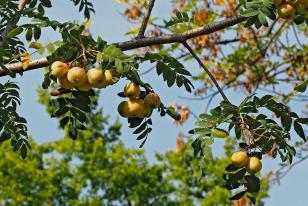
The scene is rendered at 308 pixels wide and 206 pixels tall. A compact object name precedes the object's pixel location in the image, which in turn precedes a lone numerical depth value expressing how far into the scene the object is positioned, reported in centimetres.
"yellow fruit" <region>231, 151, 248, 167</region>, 377
